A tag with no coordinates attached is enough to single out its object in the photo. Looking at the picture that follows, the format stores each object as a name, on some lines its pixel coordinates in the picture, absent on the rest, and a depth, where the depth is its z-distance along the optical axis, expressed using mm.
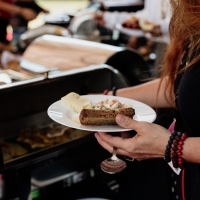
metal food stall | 1577
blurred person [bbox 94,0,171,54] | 2786
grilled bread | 1302
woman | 1275
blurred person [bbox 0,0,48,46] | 4317
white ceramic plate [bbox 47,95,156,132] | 1282
